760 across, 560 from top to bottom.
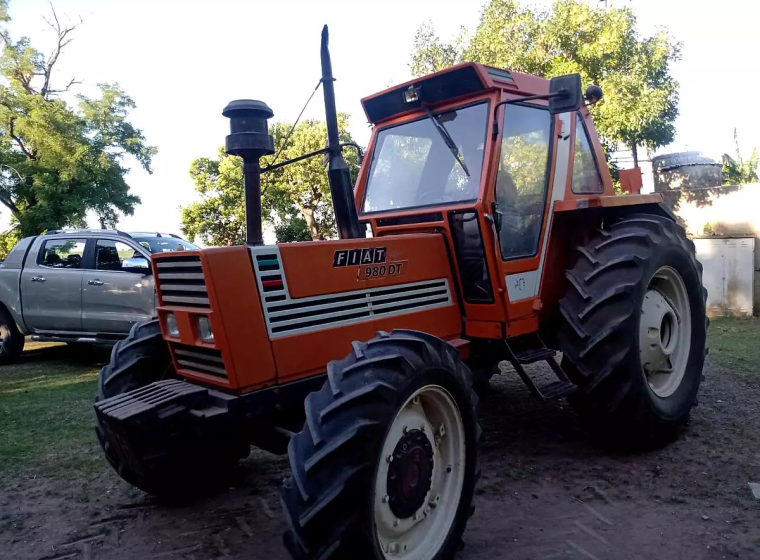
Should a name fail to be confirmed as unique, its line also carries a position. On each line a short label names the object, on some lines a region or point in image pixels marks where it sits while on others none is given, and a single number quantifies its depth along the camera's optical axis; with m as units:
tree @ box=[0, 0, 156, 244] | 19.14
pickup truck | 7.82
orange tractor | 2.65
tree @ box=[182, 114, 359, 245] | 21.02
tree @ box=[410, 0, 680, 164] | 11.60
